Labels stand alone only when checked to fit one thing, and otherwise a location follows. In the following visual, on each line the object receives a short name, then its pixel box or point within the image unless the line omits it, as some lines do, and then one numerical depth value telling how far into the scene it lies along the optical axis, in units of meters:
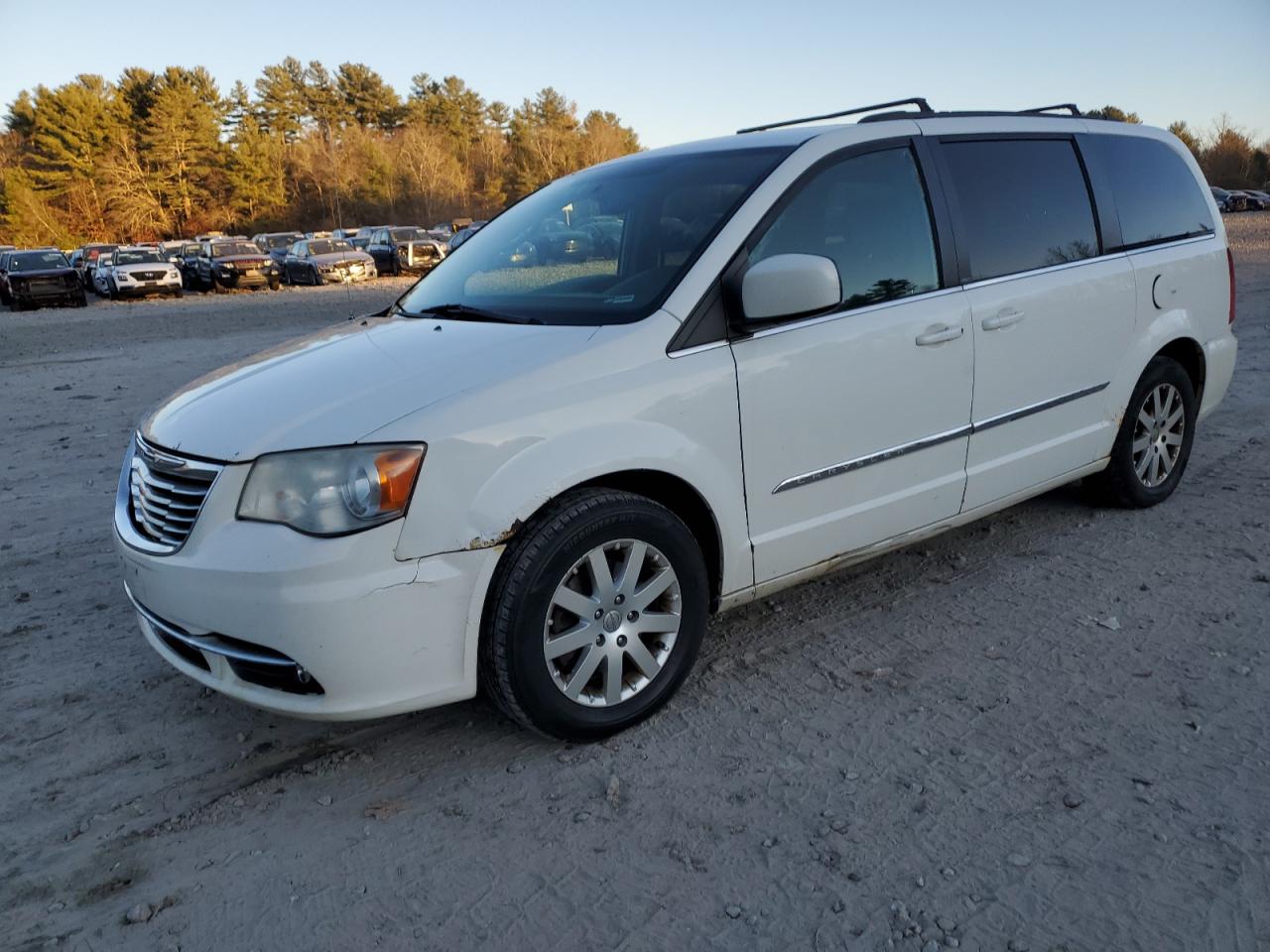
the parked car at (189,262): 33.33
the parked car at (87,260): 34.16
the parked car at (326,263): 29.42
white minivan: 2.66
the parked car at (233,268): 30.47
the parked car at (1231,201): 50.86
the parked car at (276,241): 41.88
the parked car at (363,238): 39.34
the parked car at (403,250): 33.50
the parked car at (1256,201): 52.66
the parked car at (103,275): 29.22
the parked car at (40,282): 25.16
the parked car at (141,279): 28.19
